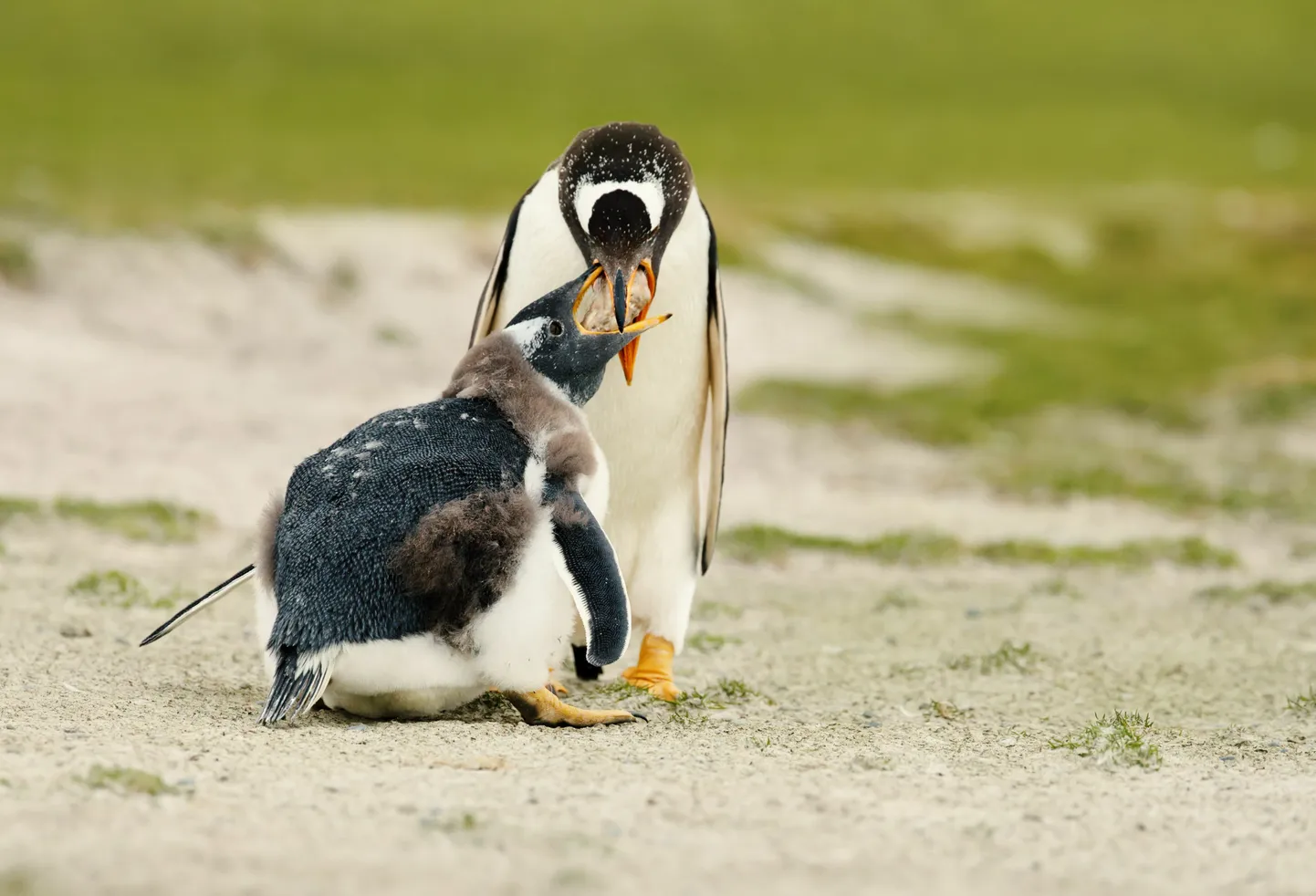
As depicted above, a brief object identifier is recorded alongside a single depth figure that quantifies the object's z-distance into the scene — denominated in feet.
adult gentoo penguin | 32.89
